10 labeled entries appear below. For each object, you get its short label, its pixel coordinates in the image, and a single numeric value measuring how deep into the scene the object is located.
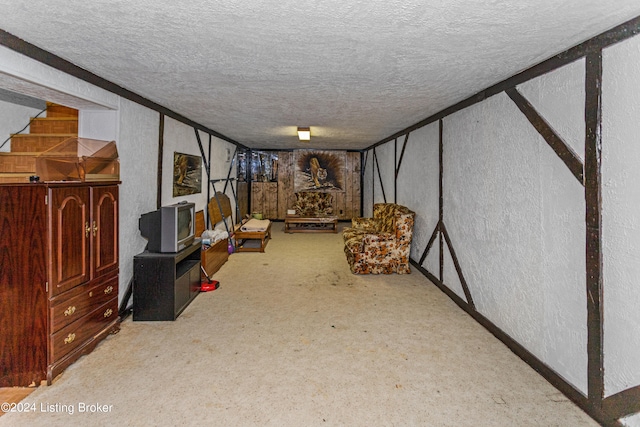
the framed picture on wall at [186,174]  4.62
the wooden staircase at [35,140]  3.18
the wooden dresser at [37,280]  2.21
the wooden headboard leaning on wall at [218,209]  6.04
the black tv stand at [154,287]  3.31
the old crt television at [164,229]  3.39
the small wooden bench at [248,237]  6.35
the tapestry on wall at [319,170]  10.15
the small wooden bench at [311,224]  8.55
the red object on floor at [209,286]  4.21
